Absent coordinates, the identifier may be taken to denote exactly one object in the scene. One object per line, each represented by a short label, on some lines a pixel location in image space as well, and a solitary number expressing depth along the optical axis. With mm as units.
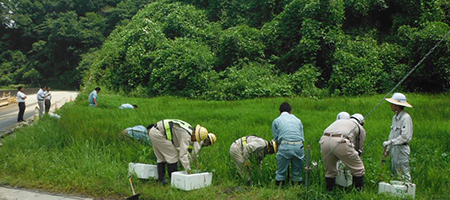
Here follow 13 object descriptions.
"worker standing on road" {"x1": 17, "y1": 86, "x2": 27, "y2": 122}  18219
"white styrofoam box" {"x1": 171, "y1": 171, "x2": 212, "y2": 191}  6980
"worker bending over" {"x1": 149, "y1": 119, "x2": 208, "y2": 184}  7457
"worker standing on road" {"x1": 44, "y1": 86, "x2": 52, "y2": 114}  19719
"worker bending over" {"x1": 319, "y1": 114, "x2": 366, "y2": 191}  6309
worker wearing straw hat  6509
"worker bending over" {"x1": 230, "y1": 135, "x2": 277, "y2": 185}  7438
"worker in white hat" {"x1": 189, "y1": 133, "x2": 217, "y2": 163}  7656
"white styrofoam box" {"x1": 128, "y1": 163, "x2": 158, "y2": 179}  7758
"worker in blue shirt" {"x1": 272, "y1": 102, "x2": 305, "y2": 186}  6945
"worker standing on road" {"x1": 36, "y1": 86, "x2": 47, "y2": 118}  19016
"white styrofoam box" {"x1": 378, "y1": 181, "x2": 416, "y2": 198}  6156
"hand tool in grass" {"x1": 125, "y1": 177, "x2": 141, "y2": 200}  6486
